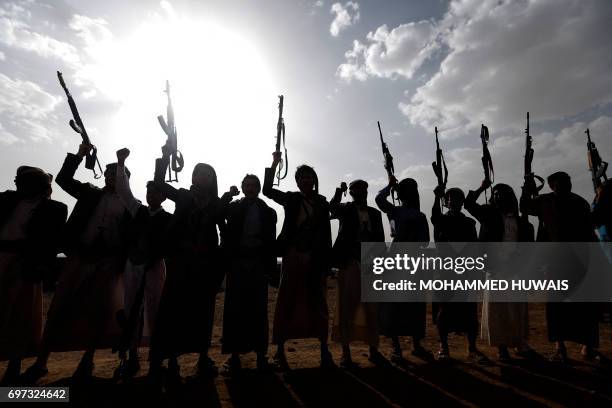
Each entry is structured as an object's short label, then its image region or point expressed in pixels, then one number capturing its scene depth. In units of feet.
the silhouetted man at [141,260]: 12.66
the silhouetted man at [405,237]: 15.62
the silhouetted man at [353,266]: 14.82
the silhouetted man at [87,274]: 12.34
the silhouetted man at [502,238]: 15.06
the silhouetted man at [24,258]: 12.18
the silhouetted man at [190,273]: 11.65
